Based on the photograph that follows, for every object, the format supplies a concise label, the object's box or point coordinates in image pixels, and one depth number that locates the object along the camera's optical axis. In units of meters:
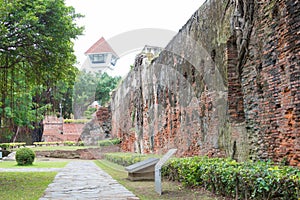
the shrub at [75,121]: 32.16
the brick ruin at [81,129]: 29.19
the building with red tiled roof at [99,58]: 52.06
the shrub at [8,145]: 25.06
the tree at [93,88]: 40.06
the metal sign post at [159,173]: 6.51
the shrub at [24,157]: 14.13
